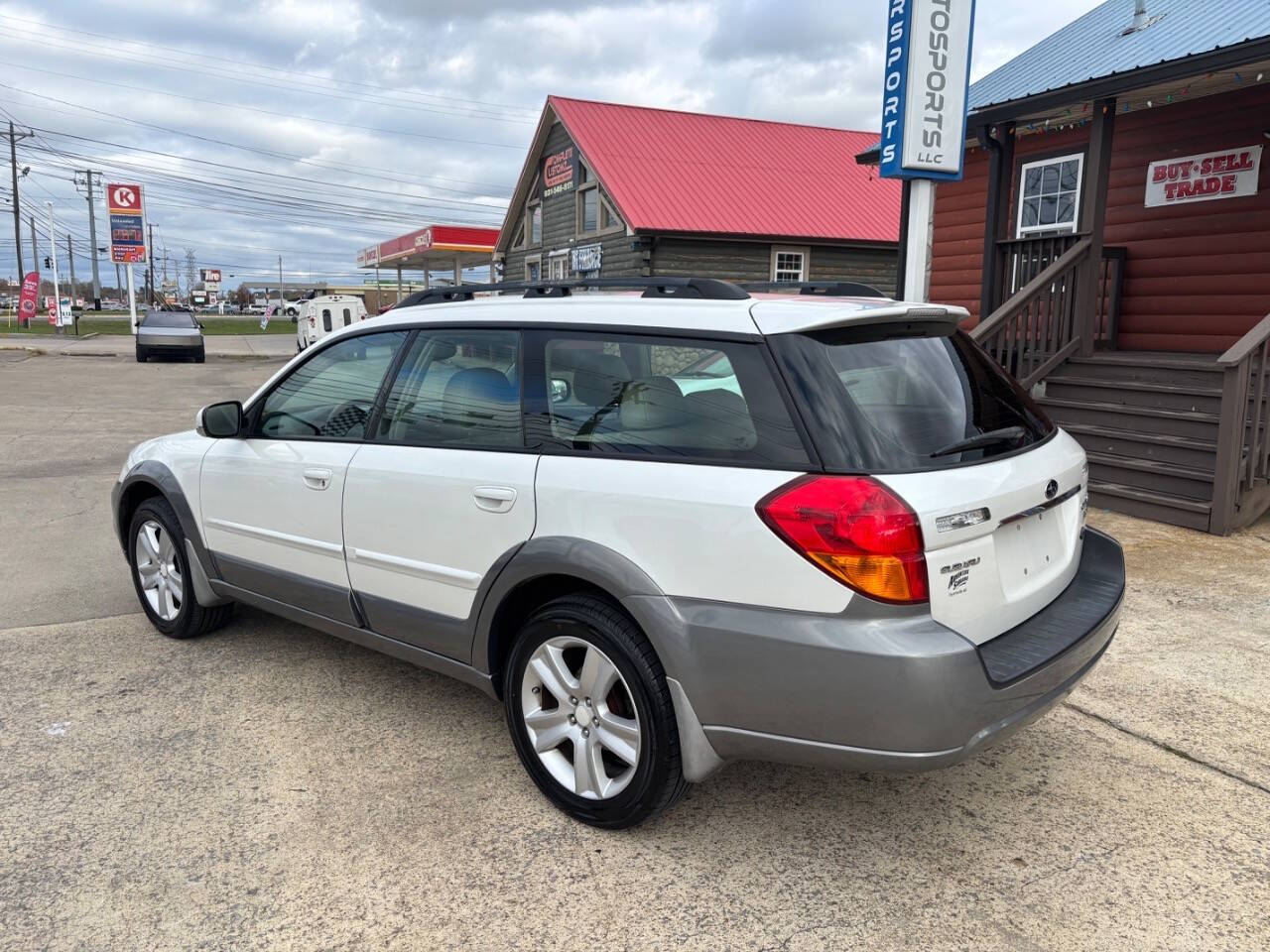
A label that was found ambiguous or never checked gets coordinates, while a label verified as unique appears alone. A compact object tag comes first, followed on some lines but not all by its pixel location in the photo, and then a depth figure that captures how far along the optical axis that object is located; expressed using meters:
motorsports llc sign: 7.20
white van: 30.95
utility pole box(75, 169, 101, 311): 63.25
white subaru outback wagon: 2.40
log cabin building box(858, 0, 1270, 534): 6.89
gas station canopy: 32.81
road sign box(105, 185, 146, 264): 42.86
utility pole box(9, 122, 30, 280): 53.62
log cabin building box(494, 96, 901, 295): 20.81
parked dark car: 26.77
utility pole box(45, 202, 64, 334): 42.03
